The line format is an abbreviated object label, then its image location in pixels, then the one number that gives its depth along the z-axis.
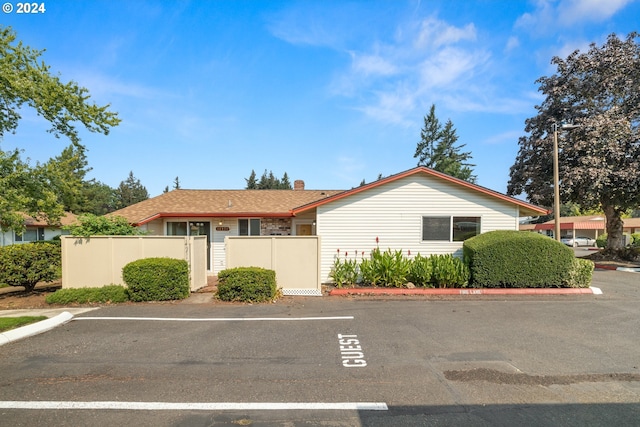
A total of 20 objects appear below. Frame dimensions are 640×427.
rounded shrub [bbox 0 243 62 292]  9.77
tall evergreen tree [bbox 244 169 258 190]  67.31
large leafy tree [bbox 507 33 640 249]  16.84
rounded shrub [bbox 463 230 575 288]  10.38
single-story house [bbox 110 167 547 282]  11.97
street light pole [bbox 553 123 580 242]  13.76
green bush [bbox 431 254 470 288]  10.58
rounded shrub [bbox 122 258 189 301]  9.09
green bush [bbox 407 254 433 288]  10.77
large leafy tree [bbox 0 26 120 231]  10.70
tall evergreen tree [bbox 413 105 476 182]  52.66
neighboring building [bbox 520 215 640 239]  44.53
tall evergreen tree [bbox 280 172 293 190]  69.56
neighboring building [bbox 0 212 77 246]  22.87
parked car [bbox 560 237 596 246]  41.59
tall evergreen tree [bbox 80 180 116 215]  42.83
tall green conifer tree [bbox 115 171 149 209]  68.25
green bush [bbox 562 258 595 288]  10.59
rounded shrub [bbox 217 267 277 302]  9.16
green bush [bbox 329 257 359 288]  11.16
